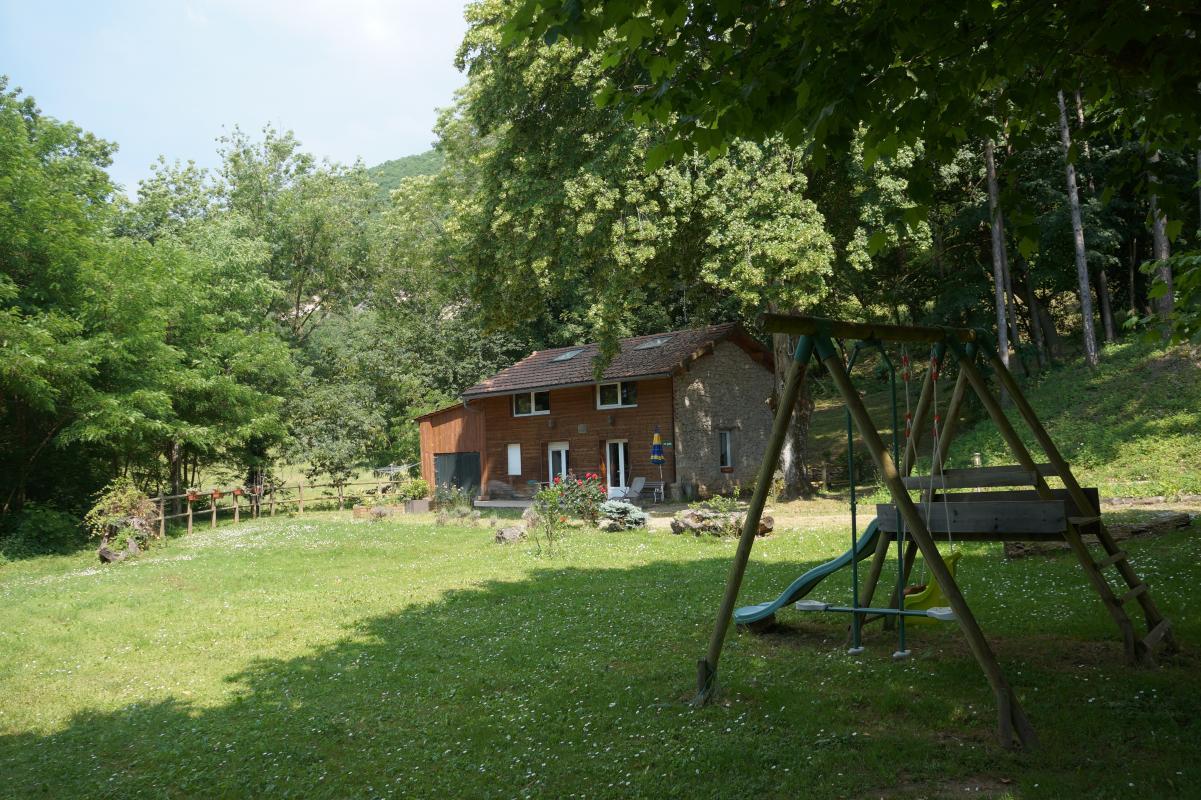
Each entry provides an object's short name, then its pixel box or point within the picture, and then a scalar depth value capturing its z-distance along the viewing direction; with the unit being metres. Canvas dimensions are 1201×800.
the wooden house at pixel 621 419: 29.94
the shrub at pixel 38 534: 20.11
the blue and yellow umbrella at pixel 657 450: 29.19
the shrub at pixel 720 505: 17.58
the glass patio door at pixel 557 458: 32.94
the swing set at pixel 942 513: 5.57
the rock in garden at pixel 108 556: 18.67
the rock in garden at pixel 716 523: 17.16
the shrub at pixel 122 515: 19.62
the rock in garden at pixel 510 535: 18.47
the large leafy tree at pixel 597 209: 21.27
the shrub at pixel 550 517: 17.30
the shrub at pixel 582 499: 19.95
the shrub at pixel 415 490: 31.34
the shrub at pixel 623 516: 19.73
